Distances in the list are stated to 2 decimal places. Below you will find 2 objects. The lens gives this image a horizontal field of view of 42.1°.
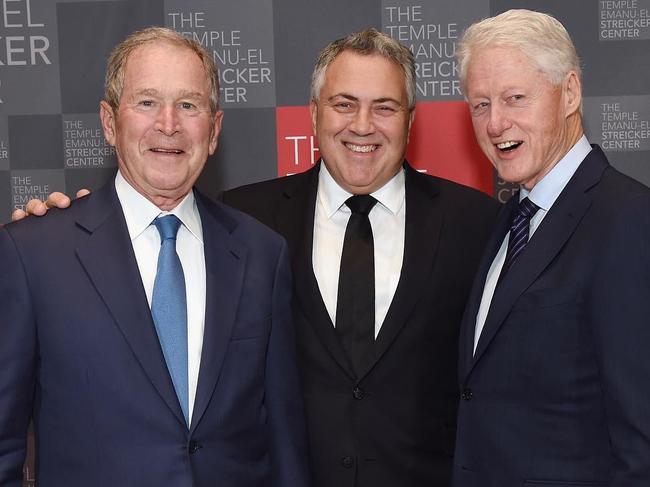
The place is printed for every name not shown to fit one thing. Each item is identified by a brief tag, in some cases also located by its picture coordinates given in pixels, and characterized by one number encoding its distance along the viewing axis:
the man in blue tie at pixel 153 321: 1.98
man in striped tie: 1.89
